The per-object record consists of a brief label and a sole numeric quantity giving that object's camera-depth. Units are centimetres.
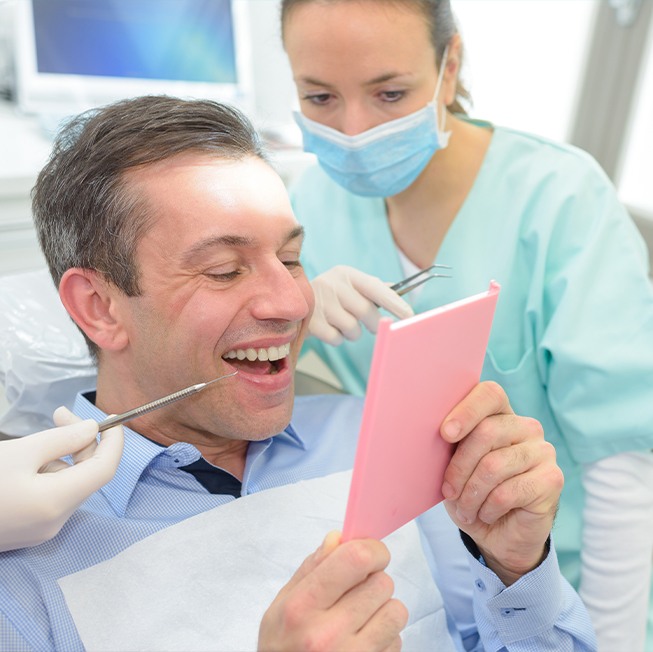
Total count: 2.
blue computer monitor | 231
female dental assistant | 135
